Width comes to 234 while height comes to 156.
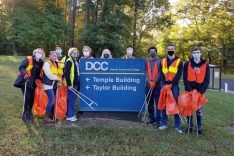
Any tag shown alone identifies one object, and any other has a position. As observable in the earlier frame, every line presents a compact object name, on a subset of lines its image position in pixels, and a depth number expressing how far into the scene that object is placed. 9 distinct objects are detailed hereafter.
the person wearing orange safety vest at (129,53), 6.15
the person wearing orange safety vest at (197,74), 4.94
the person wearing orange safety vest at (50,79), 5.21
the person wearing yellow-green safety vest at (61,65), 5.50
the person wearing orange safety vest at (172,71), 5.03
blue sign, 5.66
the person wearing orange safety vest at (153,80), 5.39
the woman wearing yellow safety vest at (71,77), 5.36
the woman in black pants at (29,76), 5.12
